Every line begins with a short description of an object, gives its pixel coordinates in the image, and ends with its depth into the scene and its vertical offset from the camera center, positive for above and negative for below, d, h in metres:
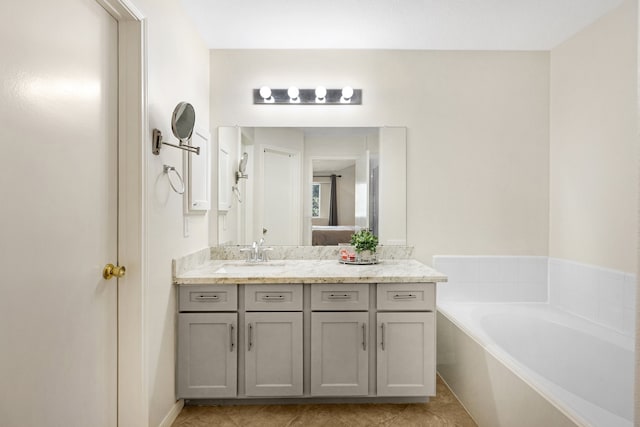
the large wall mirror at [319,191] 2.88 +0.16
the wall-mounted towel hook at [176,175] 2.00 +0.19
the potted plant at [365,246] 2.72 -0.25
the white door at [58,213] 1.10 -0.01
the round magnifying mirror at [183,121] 1.94 +0.48
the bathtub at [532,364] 1.56 -0.83
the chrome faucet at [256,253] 2.75 -0.31
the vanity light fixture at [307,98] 2.88 +0.89
